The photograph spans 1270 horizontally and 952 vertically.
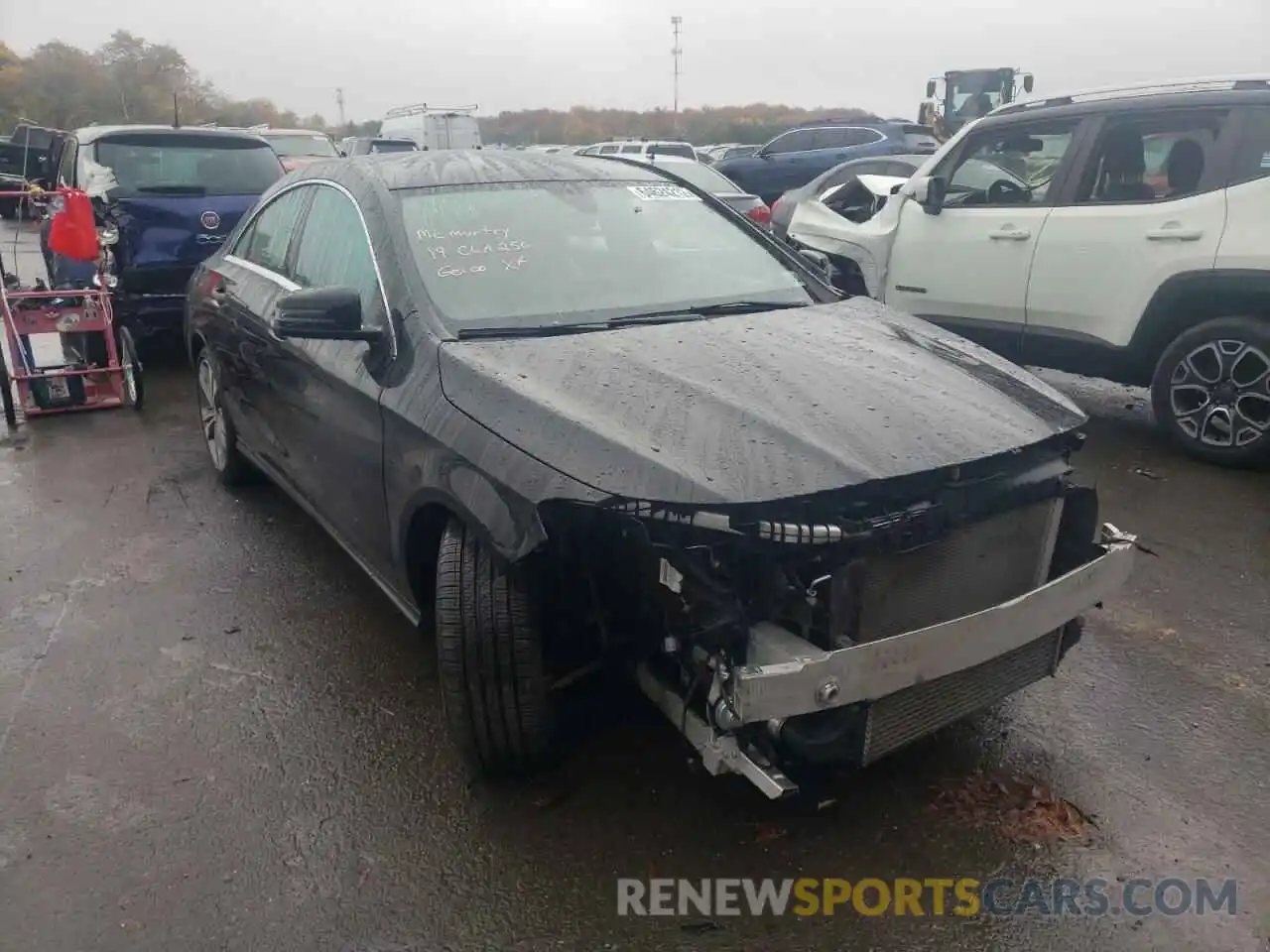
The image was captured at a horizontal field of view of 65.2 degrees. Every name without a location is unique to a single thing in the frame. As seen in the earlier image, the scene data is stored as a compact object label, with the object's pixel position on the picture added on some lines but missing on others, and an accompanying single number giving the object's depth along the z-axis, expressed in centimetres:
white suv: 518
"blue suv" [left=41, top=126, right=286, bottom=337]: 742
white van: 2683
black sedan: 234
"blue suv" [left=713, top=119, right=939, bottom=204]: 1691
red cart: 643
